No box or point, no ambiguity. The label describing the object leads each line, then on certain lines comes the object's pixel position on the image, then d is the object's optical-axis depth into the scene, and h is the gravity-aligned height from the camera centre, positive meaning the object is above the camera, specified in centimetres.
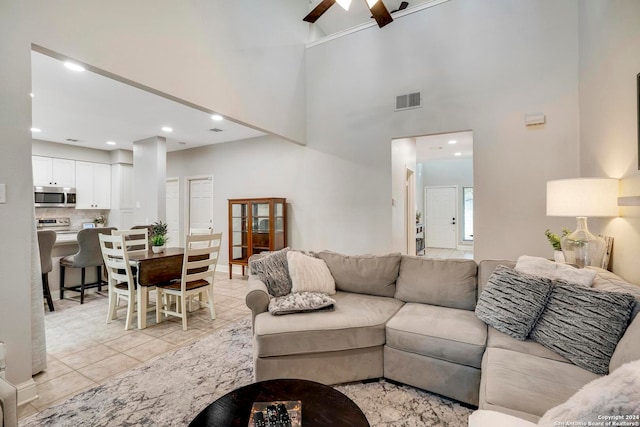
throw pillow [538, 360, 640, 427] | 70 -50
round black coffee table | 116 -84
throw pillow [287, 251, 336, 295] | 256 -59
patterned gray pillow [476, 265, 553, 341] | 180 -61
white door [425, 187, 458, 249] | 881 -29
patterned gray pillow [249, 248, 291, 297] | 254 -55
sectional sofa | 137 -82
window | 868 -17
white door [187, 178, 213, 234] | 629 +16
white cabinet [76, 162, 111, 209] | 615 +56
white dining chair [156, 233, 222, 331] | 309 -80
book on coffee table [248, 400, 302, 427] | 111 -81
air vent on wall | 401 +148
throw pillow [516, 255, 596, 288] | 186 -44
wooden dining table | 305 -65
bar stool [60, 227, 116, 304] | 382 -59
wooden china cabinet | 504 -31
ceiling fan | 307 +232
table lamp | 215 +0
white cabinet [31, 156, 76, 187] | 555 +79
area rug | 174 -123
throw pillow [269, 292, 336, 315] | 217 -72
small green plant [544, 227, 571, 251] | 283 -33
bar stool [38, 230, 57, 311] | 325 -49
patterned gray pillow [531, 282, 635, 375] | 148 -64
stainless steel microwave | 546 +29
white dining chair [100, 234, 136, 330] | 303 -71
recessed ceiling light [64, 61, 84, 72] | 276 +137
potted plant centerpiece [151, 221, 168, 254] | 348 -34
